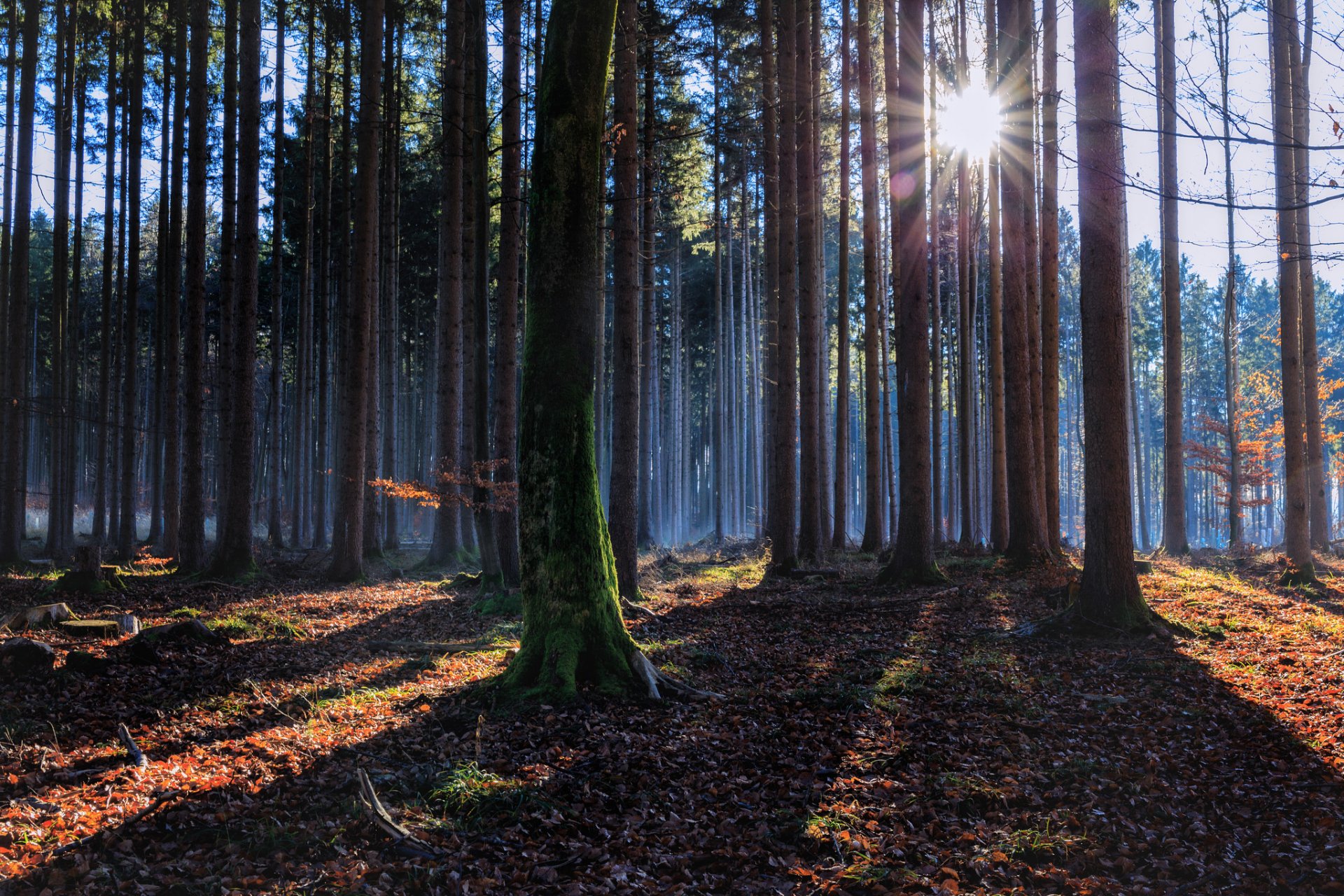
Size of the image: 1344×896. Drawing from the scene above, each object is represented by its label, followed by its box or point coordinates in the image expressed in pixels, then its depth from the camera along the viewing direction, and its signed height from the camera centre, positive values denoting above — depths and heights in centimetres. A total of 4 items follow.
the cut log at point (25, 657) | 645 -148
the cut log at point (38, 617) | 801 -144
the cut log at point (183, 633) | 780 -157
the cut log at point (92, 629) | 816 -157
